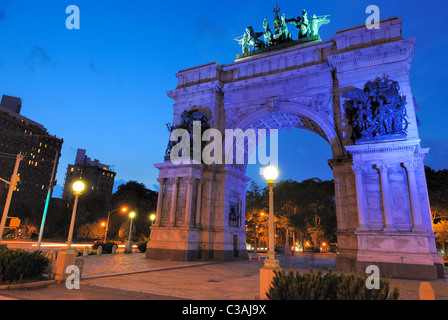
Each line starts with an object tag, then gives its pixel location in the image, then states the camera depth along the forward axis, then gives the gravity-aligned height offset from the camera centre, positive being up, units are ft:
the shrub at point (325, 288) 18.49 -3.51
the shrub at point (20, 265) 31.83 -4.55
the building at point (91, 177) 410.10 +75.49
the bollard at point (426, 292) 17.51 -3.13
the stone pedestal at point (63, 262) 35.59 -4.50
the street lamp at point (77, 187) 38.90 +5.49
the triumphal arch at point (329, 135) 53.11 +22.13
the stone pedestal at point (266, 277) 26.66 -3.94
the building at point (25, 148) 289.12 +84.58
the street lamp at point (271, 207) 27.61 +2.95
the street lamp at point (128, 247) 90.29 -5.66
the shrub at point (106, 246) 89.21 -5.54
